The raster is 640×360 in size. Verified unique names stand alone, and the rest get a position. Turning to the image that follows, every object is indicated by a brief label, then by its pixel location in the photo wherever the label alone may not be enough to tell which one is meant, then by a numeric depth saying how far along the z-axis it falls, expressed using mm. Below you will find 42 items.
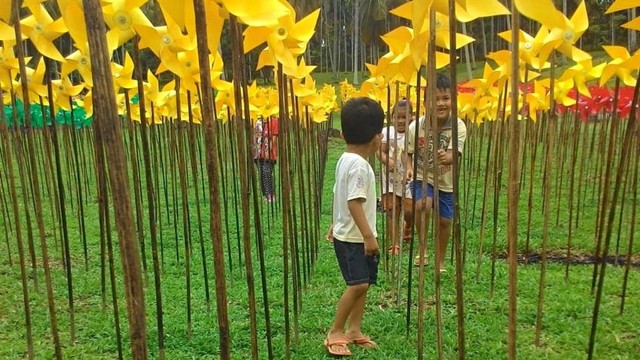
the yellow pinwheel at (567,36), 2414
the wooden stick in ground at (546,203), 2322
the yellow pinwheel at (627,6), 1720
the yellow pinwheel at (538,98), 4903
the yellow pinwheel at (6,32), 1849
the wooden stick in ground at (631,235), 2723
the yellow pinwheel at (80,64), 2219
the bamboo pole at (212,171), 1086
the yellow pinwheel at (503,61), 2836
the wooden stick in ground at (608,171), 1896
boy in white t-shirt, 2586
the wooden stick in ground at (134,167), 2050
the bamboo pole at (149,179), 1528
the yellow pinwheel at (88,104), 3494
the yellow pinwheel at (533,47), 2590
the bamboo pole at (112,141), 906
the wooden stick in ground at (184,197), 2141
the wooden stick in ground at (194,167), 2398
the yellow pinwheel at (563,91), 4352
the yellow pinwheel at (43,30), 1970
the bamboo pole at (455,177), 1235
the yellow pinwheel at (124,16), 1575
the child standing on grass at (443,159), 3707
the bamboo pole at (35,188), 1458
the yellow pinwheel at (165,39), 1725
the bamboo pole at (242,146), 1322
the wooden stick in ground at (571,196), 3738
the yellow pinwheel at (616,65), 2656
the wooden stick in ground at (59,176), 1783
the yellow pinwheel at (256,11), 1309
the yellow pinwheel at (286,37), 1882
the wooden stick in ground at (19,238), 1685
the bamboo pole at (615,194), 1648
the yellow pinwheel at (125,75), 2549
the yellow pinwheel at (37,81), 2766
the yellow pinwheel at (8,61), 2342
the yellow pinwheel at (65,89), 2858
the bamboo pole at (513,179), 1155
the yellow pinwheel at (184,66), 2119
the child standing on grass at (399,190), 3252
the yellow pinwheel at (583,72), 3279
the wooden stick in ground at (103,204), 1576
